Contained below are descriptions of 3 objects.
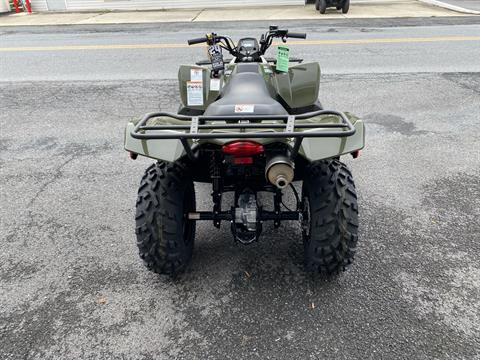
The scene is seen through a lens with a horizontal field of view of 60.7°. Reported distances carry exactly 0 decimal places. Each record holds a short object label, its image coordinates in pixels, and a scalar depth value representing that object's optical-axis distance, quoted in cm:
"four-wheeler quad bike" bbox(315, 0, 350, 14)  1527
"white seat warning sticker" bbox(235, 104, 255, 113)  252
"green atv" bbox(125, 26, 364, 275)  211
